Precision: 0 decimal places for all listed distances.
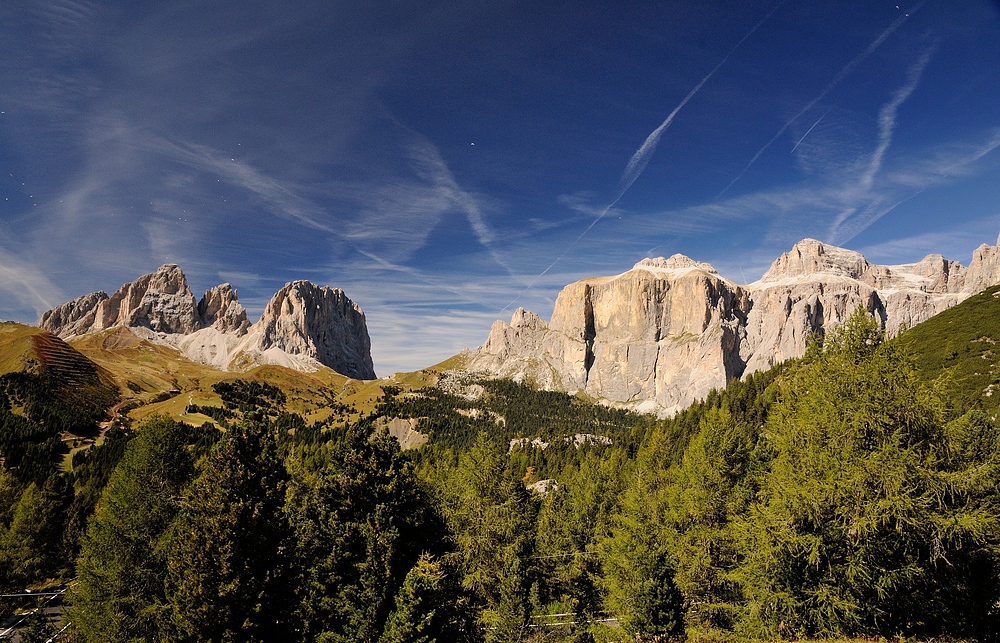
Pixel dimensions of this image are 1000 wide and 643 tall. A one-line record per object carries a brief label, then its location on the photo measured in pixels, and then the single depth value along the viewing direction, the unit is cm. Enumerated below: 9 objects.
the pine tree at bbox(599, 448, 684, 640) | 2556
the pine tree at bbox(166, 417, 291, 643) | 1780
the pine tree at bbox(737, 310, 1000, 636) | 1459
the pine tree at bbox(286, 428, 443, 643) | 1859
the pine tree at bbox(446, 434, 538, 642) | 2925
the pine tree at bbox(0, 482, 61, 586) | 5244
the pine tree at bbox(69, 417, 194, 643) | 2441
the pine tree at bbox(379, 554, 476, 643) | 1702
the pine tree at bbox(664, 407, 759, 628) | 2641
